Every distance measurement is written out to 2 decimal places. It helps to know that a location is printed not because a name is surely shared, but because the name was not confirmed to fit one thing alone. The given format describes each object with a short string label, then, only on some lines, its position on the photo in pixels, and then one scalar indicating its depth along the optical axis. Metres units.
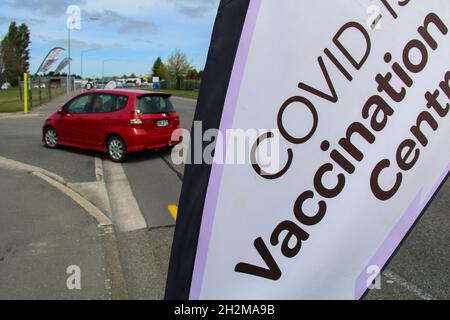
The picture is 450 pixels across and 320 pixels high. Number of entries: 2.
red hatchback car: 9.37
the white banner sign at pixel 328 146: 1.13
